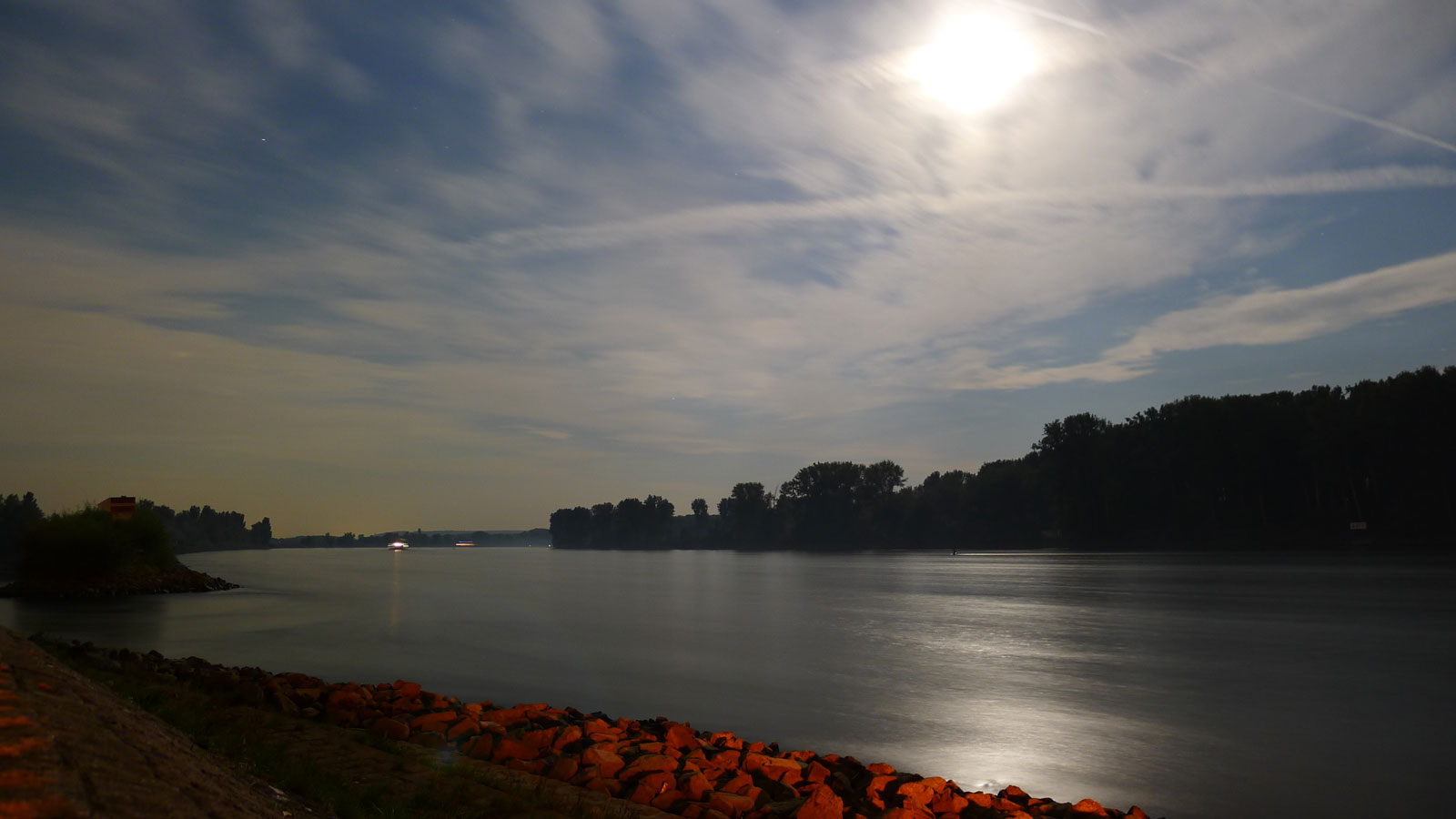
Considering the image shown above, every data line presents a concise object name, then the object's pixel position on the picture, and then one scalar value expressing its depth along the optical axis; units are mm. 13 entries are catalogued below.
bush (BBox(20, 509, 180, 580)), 60969
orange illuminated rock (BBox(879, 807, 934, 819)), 10930
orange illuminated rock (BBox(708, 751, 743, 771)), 13438
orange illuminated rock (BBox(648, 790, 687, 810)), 11539
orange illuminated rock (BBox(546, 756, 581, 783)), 12773
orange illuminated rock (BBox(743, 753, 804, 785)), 13164
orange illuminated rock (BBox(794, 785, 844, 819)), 11031
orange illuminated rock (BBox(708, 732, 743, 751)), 15742
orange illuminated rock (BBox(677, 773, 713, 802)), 11758
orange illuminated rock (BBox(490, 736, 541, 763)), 14078
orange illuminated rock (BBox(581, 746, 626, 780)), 12805
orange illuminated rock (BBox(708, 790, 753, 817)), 11271
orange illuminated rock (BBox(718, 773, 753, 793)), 12148
